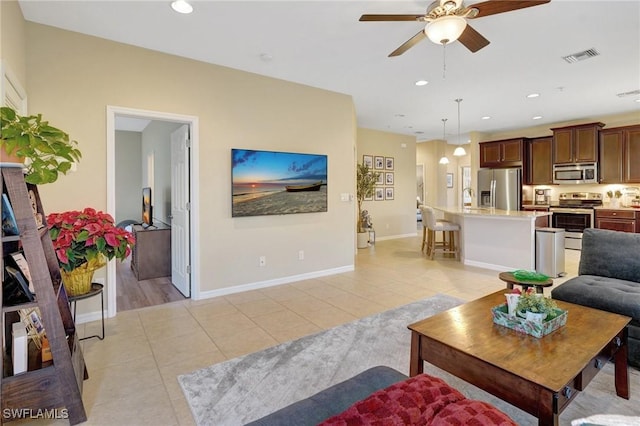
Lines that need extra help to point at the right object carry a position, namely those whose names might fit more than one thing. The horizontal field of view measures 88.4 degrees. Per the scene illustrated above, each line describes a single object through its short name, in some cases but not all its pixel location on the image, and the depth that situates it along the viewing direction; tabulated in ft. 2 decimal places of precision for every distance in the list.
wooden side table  8.50
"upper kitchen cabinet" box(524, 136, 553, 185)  24.35
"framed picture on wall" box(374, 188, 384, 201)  27.37
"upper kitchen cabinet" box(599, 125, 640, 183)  20.67
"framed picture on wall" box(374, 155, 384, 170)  27.09
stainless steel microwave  22.12
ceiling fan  7.64
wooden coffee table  4.58
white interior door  13.19
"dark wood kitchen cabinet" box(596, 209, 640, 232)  20.08
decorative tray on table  5.87
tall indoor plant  24.08
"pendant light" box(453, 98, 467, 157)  21.21
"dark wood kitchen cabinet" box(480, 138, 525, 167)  25.49
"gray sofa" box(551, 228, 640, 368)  7.51
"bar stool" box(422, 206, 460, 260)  19.47
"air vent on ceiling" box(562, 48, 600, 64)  12.17
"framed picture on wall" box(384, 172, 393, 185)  27.94
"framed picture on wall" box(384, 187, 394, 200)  28.04
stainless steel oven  22.27
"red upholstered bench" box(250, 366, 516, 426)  3.57
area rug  6.19
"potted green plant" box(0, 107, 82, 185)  5.15
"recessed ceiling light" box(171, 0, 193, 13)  8.83
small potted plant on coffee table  5.94
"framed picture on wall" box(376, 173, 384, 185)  27.41
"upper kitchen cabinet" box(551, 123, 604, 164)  21.90
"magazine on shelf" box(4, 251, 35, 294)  5.69
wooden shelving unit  5.37
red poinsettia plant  7.31
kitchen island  16.02
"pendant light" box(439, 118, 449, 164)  23.63
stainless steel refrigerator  25.49
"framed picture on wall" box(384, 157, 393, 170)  27.81
